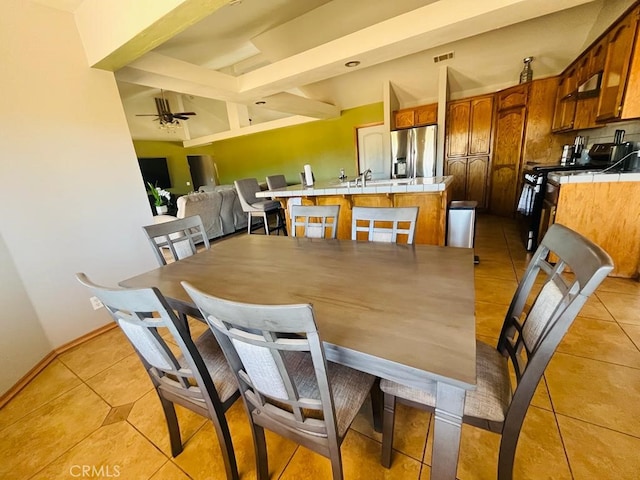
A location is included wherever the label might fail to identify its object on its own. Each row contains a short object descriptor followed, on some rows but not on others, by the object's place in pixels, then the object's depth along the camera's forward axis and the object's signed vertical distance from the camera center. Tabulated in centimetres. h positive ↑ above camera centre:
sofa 402 -53
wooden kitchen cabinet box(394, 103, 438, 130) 499 +78
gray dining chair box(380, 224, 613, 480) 70 -63
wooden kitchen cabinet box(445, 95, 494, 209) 467 +14
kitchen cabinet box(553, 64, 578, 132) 327 +55
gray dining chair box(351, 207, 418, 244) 160 -34
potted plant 429 -33
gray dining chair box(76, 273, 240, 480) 83 -69
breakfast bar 253 -38
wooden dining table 71 -50
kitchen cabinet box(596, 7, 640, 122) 211 +61
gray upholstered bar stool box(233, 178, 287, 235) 441 -52
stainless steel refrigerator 467 +11
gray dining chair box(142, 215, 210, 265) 174 -38
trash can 261 -68
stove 291 -58
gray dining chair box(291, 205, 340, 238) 189 -35
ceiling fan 582 +144
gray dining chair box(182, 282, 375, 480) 66 -66
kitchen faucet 287 -18
